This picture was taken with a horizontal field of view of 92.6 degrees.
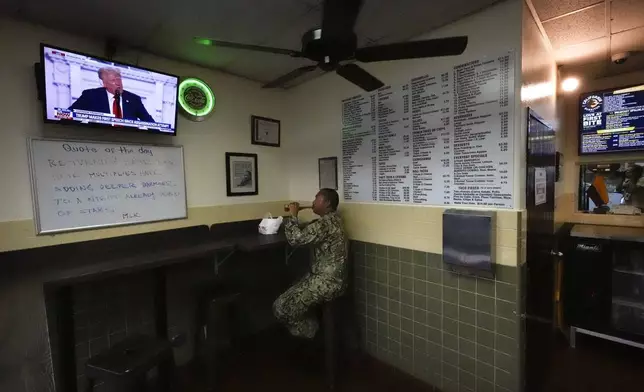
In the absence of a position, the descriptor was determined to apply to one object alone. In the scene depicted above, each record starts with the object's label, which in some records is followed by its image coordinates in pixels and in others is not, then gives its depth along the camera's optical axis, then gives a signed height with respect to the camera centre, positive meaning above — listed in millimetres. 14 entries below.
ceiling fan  1246 +612
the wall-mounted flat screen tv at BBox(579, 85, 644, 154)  2771 +486
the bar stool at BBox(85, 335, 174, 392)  1505 -888
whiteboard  1814 +26
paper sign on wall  1989 -72
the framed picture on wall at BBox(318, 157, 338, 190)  2711 +82
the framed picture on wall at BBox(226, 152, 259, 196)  2715 +87
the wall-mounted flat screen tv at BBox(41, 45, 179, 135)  1692 +578
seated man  2172 -688
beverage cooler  2562 -973
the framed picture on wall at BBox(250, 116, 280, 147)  2887 +500
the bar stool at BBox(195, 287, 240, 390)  2156 -1046
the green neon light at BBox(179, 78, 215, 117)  2385 +711
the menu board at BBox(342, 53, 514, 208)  1794 +268
